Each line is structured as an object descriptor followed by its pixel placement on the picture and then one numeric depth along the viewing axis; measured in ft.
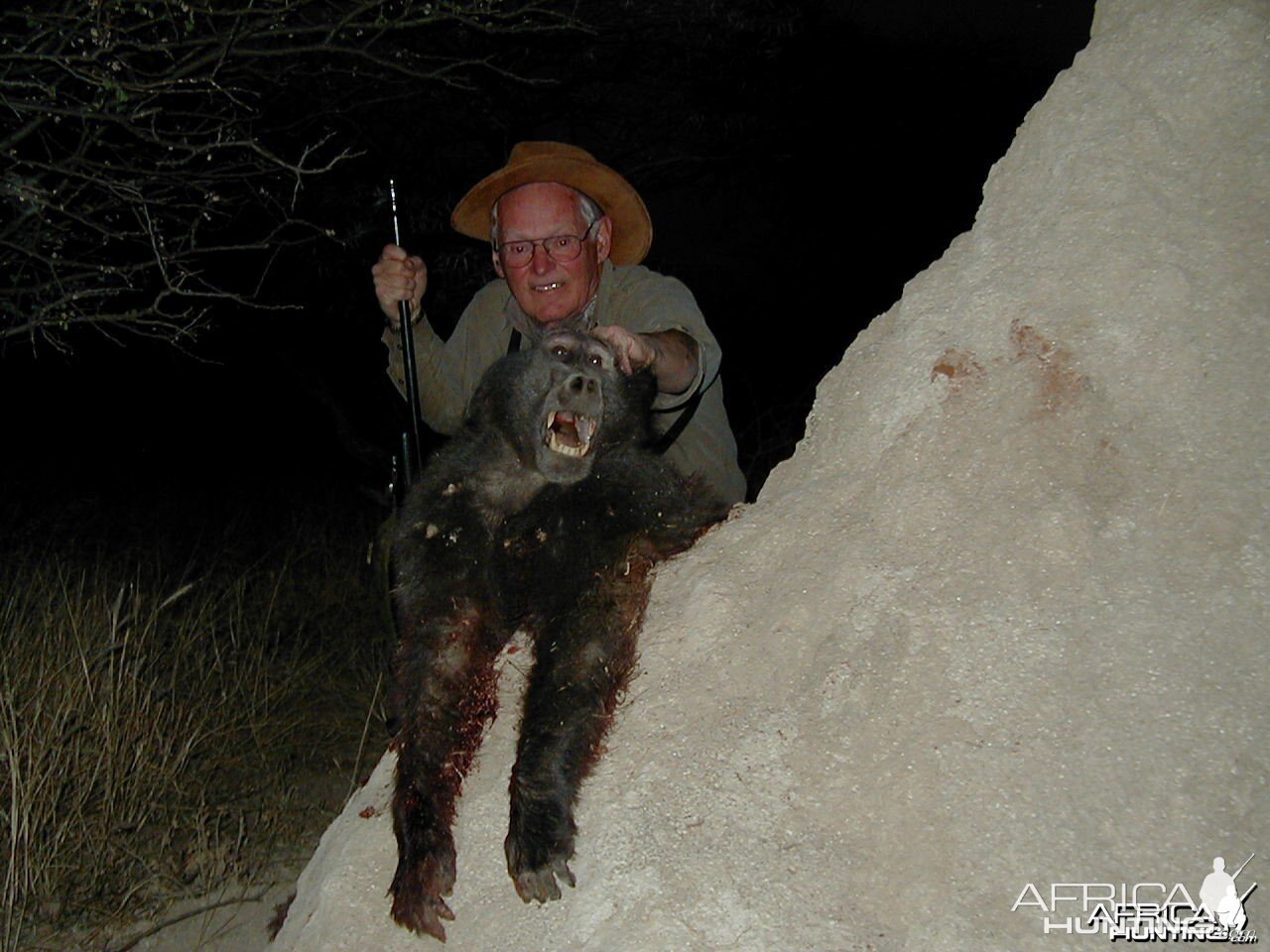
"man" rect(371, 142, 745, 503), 12.57
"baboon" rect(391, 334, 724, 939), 7.47
